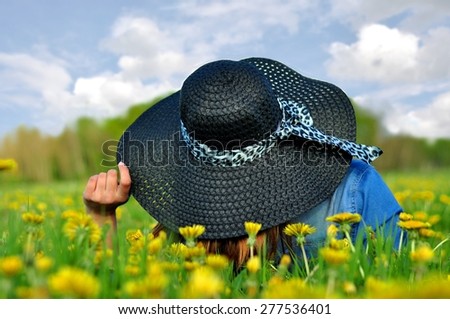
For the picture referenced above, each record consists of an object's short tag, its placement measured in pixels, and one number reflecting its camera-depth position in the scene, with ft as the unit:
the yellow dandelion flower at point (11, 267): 2.86
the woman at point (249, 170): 4.22
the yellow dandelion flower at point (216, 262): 3.22
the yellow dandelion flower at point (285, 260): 3.40
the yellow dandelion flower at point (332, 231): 3.58
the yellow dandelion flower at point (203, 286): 2.73
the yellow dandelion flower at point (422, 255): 3.19
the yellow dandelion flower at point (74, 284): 2.58
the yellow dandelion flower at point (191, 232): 3.54
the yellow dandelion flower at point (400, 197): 7.76
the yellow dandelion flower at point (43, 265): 2.87
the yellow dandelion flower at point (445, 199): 7.78
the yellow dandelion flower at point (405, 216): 3.85
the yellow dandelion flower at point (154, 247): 3.38
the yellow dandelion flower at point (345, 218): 3.62
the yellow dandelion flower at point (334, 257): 3.03
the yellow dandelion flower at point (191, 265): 3.32
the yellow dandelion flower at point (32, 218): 3.52
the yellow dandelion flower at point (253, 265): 3.13
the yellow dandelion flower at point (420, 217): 4.16
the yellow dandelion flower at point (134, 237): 3.99
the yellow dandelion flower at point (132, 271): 3.21
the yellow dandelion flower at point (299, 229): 3.70
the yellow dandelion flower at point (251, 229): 3.66
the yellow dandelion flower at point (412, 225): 3.72
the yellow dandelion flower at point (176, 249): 3.68
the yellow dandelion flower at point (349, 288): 3.14
